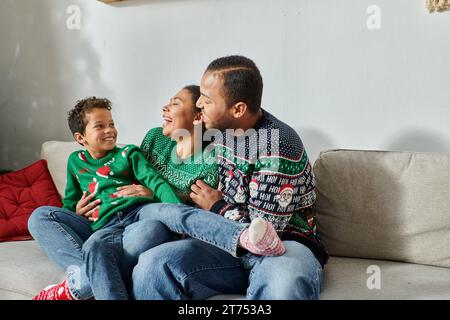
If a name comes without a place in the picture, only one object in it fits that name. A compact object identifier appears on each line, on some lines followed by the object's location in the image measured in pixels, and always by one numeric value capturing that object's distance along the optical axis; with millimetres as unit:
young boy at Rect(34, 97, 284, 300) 1419
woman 1669
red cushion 2043
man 1408
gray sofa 1644
